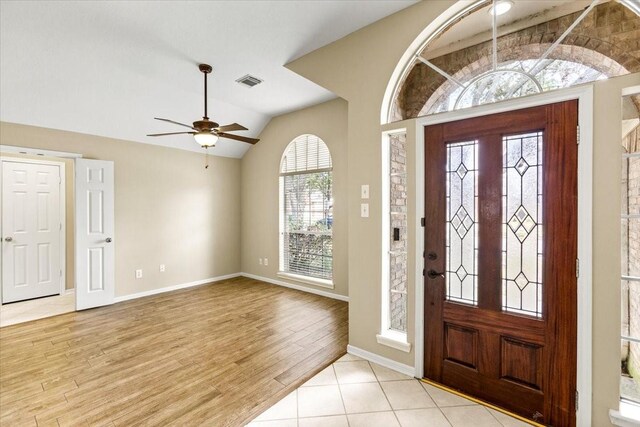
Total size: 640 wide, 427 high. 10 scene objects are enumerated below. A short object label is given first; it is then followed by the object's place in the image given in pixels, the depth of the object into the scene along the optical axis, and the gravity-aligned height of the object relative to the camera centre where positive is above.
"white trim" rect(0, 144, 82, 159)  3.62 +0.82
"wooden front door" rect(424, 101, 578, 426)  1.81 -0.34
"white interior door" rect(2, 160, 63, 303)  4.36 -0.31
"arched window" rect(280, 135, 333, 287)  4.69 +0.02
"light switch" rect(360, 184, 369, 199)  2.68 +0.20
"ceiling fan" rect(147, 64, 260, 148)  2.86 +0.85
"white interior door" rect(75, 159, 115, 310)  4.05 -0.33
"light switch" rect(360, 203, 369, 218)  2.69 +0.02
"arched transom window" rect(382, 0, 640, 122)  1.82 +1.19
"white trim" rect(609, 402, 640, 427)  1.61 -1.18
